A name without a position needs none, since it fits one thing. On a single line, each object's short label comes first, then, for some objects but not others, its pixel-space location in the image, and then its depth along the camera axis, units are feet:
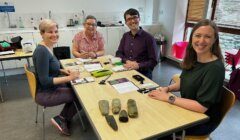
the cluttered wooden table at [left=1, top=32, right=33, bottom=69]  12.26
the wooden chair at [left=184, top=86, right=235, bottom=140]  4.61
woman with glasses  8.92
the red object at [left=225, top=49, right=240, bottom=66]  9.64
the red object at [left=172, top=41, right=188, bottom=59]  15.02
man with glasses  7.59
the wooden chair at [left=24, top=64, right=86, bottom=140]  6.05
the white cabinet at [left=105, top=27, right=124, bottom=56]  14.99
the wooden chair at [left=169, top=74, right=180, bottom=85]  6.27
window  11.66
